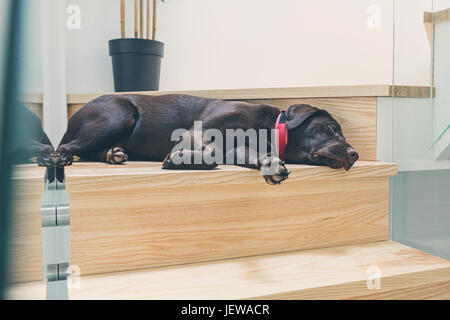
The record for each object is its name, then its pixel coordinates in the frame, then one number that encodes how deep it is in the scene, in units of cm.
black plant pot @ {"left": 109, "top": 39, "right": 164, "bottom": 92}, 183
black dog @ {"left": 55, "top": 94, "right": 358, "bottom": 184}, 122
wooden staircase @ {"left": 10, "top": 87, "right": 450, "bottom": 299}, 87
